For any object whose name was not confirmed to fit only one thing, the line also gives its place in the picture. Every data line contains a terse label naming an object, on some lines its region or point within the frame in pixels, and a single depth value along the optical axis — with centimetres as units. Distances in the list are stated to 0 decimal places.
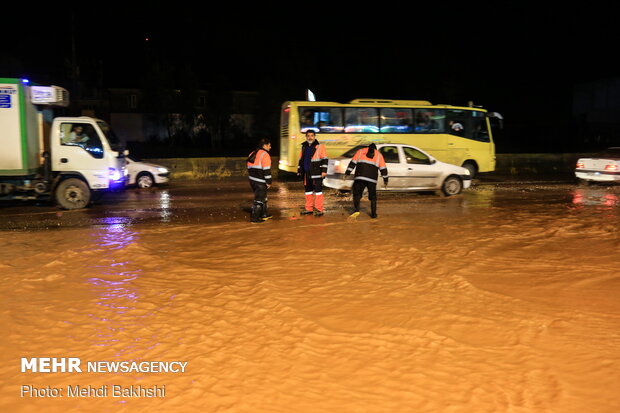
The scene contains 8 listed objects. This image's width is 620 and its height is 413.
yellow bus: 2091
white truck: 1243
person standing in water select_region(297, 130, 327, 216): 1195
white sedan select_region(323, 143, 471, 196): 1516
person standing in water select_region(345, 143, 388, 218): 1174
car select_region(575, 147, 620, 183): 1920
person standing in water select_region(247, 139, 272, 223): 1120
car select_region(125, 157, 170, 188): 1856
